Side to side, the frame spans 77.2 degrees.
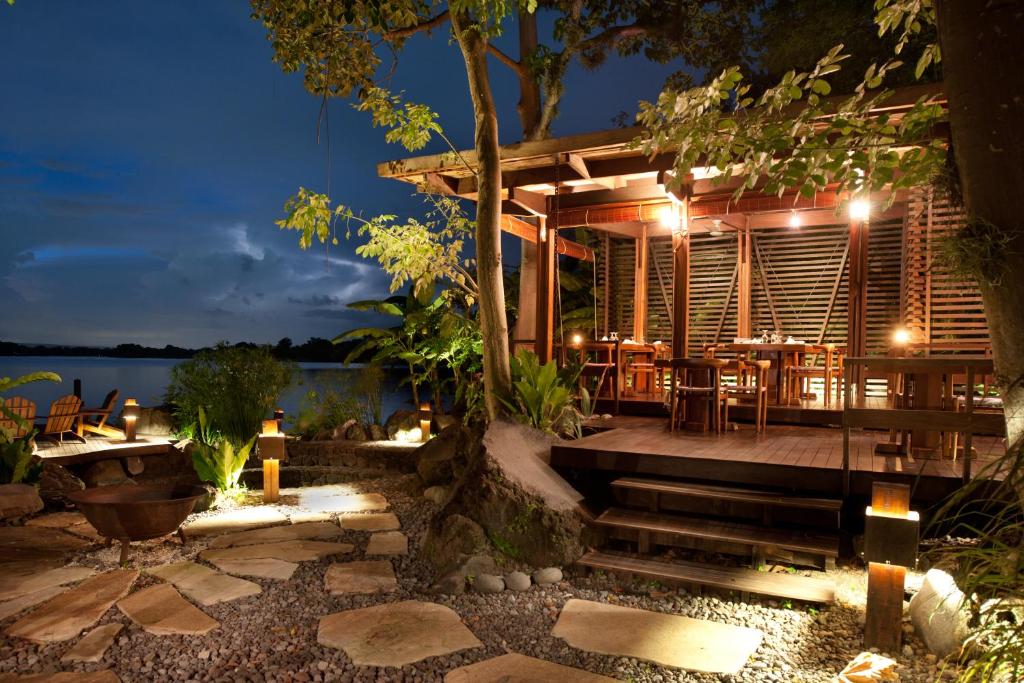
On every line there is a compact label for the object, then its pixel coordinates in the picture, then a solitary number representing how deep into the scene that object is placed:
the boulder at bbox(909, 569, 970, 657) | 3.19
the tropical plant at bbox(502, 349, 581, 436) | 6.20
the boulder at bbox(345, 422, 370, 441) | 10.31
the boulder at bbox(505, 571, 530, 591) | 4.31
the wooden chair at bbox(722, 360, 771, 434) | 6.80
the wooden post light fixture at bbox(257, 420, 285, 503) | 6.62
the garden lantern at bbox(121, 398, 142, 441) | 10.32
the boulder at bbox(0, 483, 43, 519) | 5.80
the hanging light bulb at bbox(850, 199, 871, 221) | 6.72
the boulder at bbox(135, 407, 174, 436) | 11.49
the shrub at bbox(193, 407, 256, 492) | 6.83
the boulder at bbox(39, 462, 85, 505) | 6.51
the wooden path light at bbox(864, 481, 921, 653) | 3.30
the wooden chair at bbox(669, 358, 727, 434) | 6.62
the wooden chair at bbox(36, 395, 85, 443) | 9.77
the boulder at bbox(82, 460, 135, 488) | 8.79
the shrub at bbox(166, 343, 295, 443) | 8.44
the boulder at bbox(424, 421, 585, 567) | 4.70
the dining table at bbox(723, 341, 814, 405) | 7.48
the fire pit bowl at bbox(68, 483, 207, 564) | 4.32
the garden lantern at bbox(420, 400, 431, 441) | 9.81
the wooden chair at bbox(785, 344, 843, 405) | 8.16
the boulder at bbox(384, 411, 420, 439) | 10.47
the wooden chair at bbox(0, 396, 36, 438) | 8.50
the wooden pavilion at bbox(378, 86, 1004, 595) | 4.71
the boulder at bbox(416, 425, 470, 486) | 6.84
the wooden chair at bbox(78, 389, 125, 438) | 10.74
